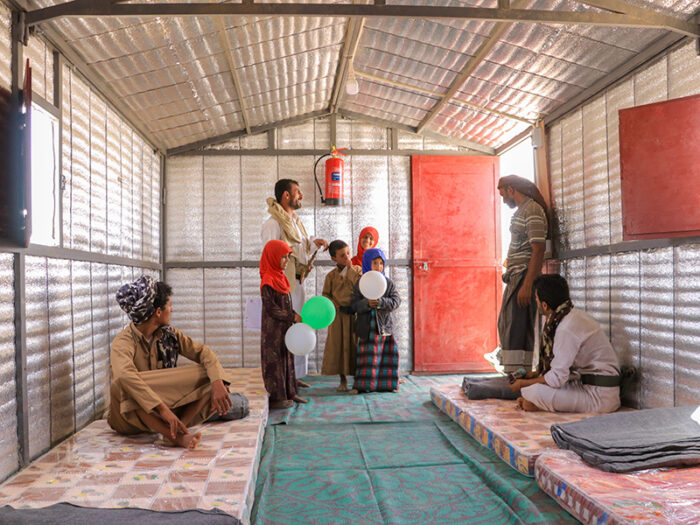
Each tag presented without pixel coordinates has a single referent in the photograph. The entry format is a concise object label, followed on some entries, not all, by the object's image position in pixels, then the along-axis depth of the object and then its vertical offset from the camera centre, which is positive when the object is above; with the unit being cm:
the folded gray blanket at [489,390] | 435 -93
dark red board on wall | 340 +60
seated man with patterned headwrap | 311 -59
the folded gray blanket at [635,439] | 267 -86
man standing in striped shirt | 475 -9
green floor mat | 259 -111
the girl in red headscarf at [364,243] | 592 +28
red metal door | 663 +8
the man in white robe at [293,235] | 516 +33
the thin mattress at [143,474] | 238 -95
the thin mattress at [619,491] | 215 -94
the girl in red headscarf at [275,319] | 462 -39
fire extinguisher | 654 +102
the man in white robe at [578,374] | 372 -71
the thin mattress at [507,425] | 308 -99
